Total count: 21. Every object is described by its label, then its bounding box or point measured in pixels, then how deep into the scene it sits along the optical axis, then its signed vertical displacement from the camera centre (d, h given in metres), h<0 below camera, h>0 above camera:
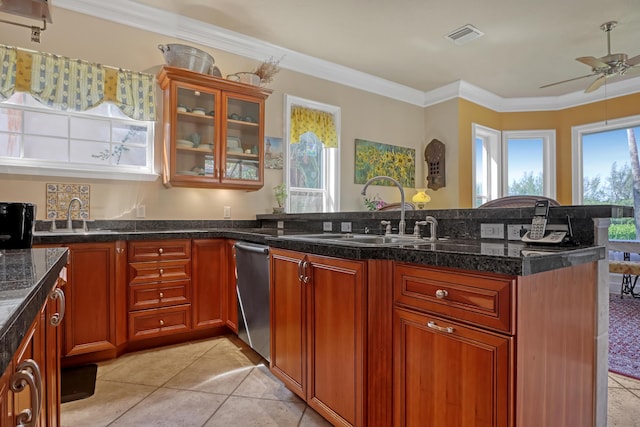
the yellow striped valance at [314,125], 4.07 +1.03
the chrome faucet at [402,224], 2.02 -0.06
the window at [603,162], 5.00 +0.74
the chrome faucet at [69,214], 2.66 -0.01
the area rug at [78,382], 2.03 -1.02
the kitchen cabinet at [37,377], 0.57 -0.32
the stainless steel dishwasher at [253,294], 2.18 -0.53
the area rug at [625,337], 2.40 -1.02
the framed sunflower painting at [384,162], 4.66 +0.70
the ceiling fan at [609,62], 3.48 +1.48
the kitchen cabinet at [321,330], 1.48 -0.55
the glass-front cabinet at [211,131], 3.08 +0.75
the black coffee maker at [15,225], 1.43 -0.05
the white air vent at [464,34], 3.62 +1.84
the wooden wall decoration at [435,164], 5.14 +0.71
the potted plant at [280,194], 3.85 +0.21
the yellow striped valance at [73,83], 2.61 +1.02
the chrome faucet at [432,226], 1.87 -0.07
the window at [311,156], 4.07 +0.69
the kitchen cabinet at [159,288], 2.55 -0.55
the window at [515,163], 5.64 +0.79
